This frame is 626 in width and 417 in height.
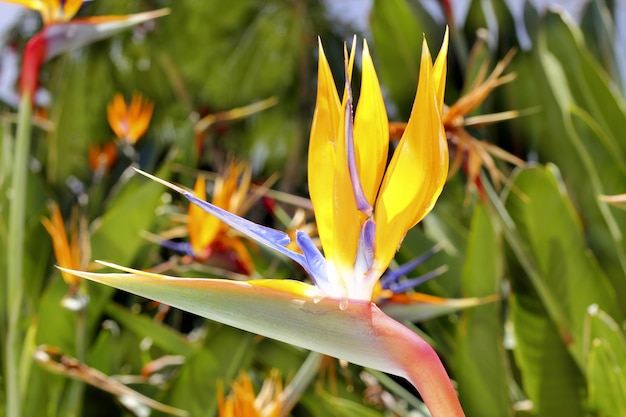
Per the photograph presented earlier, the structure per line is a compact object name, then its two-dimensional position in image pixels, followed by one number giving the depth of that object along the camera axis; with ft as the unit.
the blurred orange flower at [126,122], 11.49
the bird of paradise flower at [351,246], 3.16
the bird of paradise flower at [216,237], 6.65
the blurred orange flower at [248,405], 4.76
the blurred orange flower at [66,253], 6.01
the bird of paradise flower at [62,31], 4.92
